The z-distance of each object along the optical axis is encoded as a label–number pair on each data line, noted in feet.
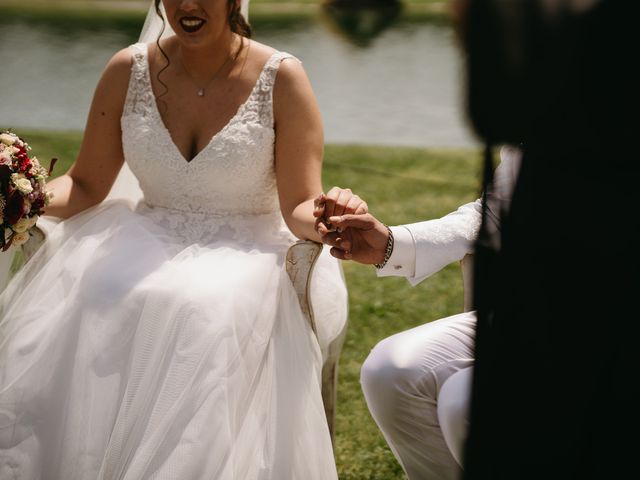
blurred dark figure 3.72
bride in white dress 6.92
